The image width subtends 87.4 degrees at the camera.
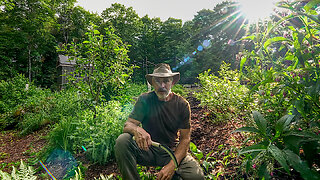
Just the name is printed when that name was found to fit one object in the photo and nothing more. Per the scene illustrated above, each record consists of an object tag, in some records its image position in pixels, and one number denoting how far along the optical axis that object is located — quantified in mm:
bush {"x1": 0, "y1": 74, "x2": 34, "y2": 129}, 5732
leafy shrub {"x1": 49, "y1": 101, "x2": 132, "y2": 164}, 2498
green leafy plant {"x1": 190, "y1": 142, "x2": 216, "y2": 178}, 1661
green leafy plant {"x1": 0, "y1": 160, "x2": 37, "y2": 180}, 1536
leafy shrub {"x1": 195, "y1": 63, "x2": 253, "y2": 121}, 2113
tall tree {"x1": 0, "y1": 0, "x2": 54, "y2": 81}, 15570
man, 1683
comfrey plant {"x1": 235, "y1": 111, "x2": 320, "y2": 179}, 781
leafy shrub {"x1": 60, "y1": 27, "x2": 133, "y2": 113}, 3750
